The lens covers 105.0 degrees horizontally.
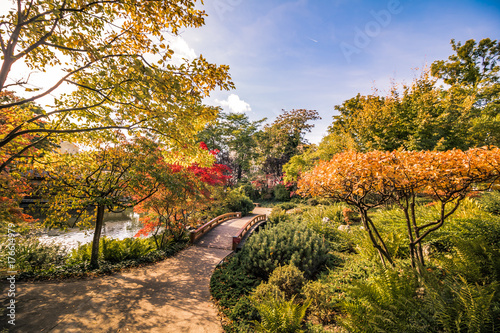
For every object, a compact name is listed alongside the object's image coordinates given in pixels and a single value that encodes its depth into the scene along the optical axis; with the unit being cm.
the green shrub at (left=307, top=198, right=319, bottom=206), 1837
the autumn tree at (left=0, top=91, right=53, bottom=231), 452
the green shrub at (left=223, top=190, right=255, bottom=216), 1600
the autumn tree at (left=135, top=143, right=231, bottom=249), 688
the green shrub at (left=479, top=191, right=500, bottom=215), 663
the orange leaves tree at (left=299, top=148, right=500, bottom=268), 321
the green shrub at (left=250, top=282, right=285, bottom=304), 453
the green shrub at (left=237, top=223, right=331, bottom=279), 610
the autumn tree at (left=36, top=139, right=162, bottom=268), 562
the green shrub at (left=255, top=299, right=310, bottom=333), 347
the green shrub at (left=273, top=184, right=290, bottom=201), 2291
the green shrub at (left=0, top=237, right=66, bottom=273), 550
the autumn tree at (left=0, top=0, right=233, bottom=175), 320
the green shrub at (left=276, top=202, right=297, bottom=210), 1980
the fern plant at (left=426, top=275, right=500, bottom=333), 257
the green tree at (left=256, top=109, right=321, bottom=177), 2566
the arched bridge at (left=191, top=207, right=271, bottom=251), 932
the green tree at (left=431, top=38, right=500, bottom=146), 1455
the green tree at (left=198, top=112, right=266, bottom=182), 2677
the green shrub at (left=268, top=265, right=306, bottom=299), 501
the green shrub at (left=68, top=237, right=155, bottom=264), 672
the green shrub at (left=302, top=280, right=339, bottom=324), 411
